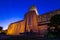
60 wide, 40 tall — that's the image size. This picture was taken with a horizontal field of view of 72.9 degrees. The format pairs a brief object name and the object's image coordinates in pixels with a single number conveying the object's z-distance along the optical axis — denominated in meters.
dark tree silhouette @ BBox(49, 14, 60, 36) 6.52
